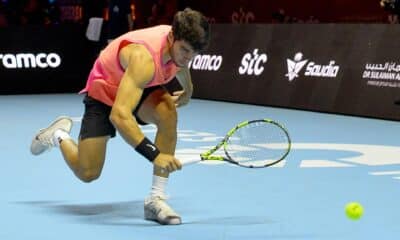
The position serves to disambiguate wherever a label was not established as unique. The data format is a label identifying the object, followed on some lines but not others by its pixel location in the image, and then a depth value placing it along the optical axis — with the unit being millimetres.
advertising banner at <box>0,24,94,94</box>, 16141
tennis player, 4508
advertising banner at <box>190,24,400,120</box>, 11273
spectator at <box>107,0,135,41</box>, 16250
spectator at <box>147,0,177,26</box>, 22783
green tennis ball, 4855
